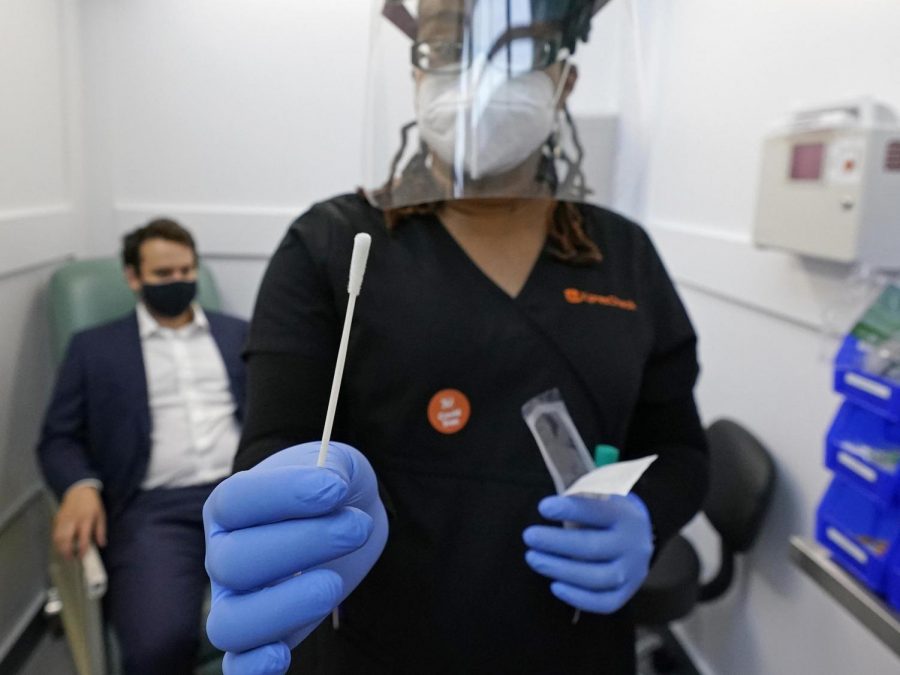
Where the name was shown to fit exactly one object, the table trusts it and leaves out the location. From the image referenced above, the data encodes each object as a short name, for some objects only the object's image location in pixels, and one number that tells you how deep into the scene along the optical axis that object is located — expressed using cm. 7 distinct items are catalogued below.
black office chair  132
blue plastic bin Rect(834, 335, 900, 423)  87
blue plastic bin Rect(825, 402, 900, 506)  89
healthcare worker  68
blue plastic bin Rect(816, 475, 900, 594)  88
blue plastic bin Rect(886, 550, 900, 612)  84
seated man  131
